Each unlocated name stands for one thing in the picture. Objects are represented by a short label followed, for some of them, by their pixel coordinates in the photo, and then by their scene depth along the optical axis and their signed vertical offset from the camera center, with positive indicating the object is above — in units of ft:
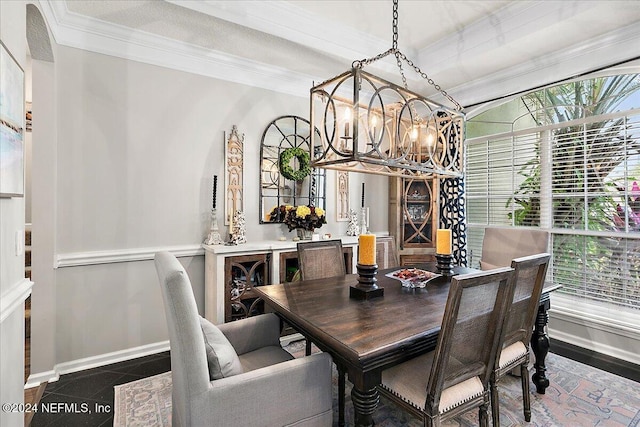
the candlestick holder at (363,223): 13.28 -0.43
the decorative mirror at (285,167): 11.52 +1.63
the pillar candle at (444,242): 8.59 -0.78
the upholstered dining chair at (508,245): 9.15 -0.95
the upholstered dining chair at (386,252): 13.09 -1.64
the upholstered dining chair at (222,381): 4.27 -2.42
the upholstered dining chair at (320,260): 8.83 -1.34
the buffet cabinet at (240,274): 9.48 -1.91
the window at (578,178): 9.45 +1.20
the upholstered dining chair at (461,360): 4.53 -2.27
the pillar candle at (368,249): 7.08 -0.80
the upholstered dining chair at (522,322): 5.69 -2.11
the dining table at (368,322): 4.60 -1.84
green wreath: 11.64 +1.80
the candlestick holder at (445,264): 8.62 -1.38
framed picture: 4.19 +1.21
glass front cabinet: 13.75 -0.23
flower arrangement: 11.03 -0.16
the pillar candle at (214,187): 10.41 +0.81
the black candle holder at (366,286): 6.72 -1.59
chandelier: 5.88 +1.67
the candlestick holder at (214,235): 10.13 -0.72
